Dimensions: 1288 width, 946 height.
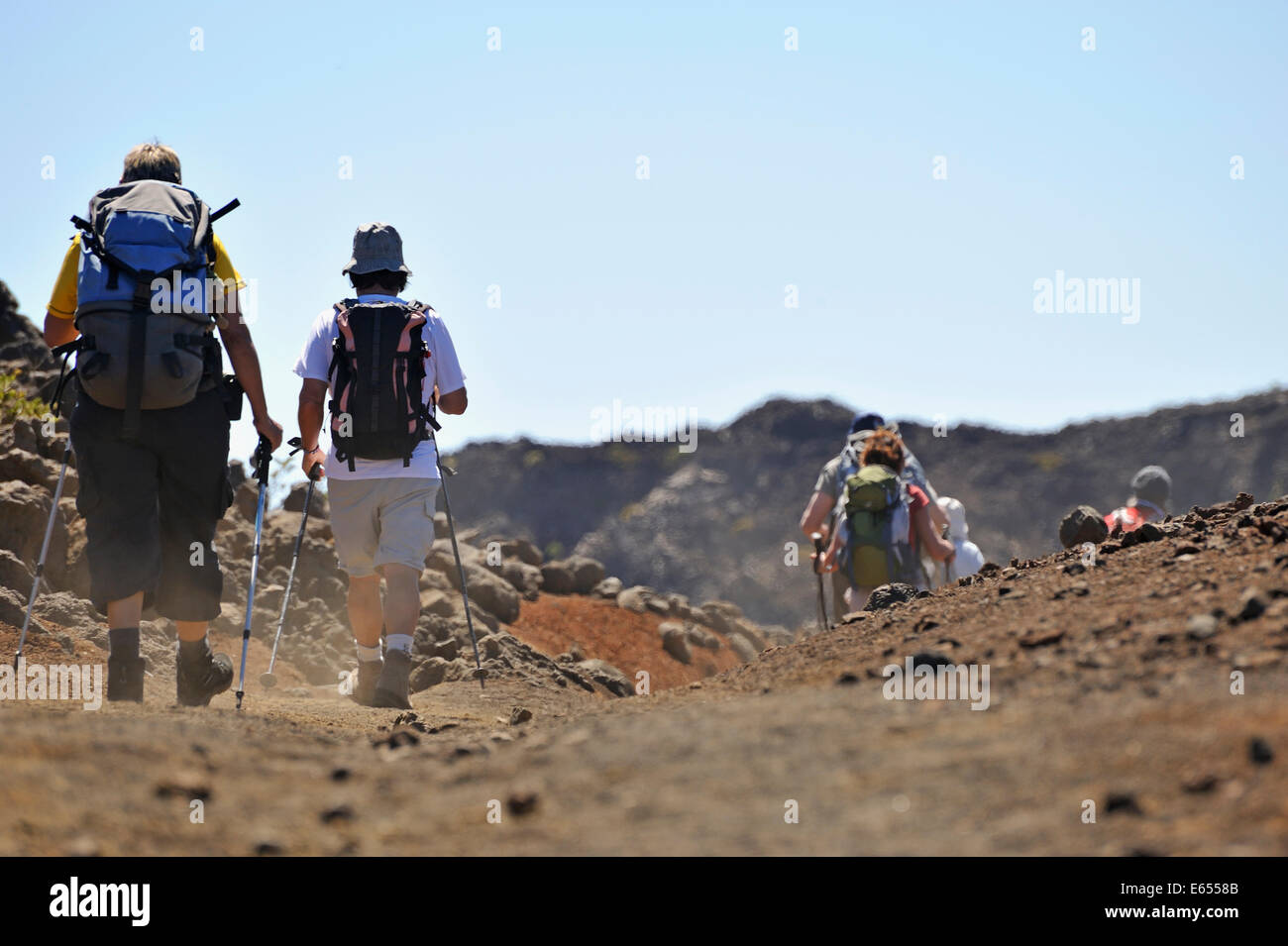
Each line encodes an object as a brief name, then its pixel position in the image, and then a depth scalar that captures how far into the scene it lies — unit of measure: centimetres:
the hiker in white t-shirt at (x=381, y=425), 1413
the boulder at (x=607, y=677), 2348
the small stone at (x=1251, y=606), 896
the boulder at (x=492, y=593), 3006
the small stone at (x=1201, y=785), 612
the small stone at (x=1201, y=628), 877
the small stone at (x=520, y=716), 1405
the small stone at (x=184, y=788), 689
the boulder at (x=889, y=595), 1574
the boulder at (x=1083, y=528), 1898
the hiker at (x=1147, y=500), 2184
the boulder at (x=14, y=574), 1945
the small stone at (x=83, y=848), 604
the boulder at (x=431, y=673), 2078
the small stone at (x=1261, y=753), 624
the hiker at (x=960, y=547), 2220
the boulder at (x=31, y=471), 2200
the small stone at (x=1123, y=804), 602
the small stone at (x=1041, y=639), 959
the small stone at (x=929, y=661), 952
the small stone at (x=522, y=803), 659
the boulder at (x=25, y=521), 2058
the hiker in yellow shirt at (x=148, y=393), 1211
